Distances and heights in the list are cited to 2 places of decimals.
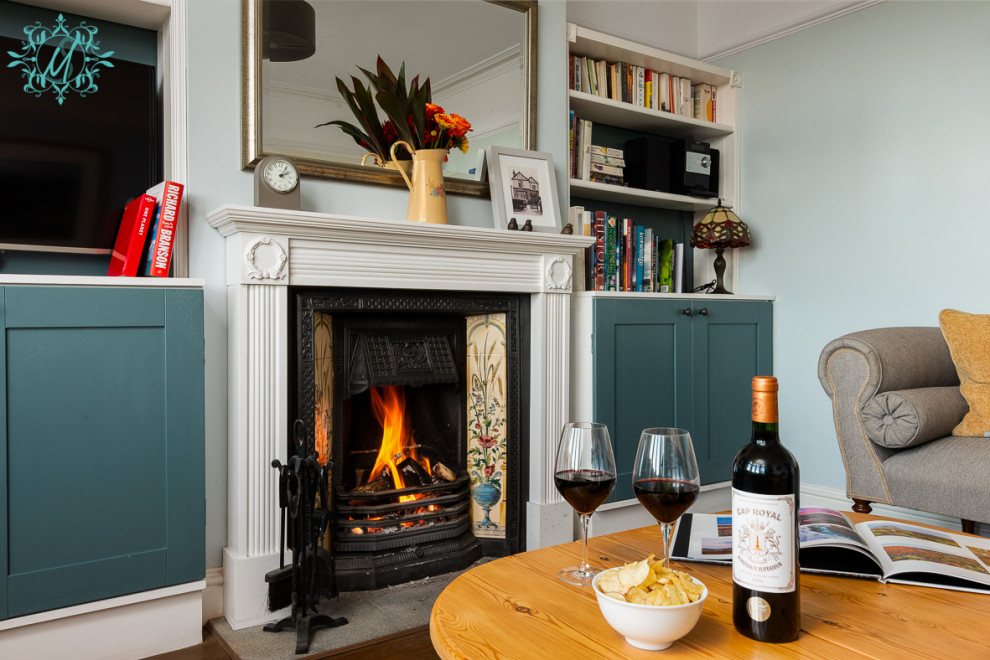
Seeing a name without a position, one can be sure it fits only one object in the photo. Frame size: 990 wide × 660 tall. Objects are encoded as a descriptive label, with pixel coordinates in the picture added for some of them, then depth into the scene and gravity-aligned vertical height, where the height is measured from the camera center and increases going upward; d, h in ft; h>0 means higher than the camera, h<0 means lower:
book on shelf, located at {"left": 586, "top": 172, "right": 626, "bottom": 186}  10.50 +2.29
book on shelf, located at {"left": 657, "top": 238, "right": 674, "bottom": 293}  11.12 +0.94
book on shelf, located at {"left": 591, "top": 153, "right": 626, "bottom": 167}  10.49 +2.58
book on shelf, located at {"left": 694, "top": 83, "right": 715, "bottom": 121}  11.78 +3.85
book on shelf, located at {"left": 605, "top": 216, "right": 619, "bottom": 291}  10.23 +1.11
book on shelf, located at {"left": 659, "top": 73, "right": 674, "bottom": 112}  11.25 +3.84
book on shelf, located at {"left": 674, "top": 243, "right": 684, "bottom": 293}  11.14 +1.00
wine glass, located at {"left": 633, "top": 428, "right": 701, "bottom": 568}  2.75 -0.59
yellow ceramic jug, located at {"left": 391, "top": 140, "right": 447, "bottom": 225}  7.74 +1.55
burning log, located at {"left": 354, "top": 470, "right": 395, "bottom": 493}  8.03 -1.88
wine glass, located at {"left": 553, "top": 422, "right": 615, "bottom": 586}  3.01 -0.62
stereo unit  10.95 +2.61
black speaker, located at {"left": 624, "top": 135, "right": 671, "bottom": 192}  10.92 +2.62
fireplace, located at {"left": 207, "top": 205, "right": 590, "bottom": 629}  6.52 +0.40
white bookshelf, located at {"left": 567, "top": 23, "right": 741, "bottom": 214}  10.11 +3.34
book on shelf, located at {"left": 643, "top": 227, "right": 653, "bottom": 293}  10.77 +1.05
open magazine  3.18 -1.14
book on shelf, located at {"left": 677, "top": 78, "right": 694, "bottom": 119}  11.53 +3.84
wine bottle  2.37 -0.69
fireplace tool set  6.28 -2.11
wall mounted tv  6.26 +1.87
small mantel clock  6.79 +1.43
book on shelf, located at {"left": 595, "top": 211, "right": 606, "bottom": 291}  10.09 +1.13
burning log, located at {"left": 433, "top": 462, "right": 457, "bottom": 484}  8.63 -1.86
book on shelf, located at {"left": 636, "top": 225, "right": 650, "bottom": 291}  10.68 +1.12
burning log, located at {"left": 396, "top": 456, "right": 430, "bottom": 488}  8.41 -1.81
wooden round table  2.48 -1.17
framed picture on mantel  8.60 +1.78
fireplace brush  6.33 -2.33
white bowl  2.36 -1.03
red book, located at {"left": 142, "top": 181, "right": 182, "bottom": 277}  6.33 +0.88
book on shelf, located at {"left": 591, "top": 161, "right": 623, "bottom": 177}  10.48 +2.44
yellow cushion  7.65 -0.38
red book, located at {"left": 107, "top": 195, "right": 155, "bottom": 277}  6.26 +0.85
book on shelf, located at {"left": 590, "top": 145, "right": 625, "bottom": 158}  10.50 +2.72
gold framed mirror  7.17 +2.96
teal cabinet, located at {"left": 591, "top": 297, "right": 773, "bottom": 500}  9.11 -0.61
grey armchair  7.00 -1.09
